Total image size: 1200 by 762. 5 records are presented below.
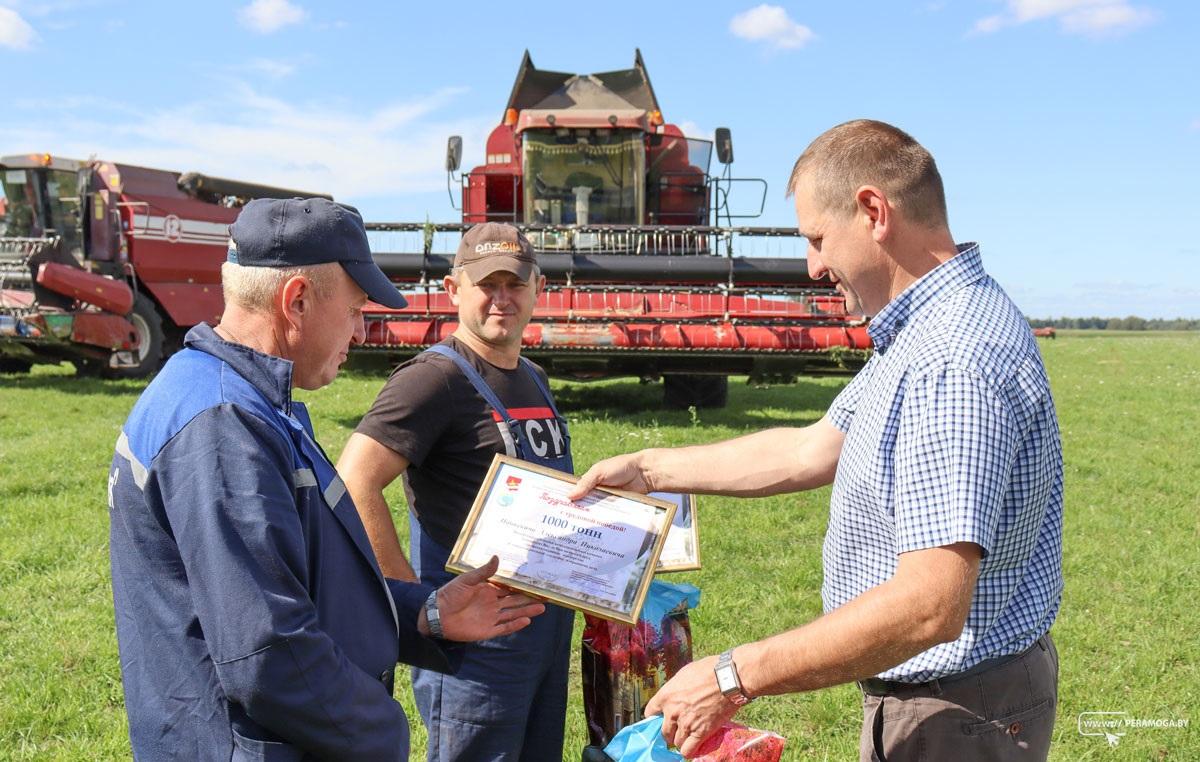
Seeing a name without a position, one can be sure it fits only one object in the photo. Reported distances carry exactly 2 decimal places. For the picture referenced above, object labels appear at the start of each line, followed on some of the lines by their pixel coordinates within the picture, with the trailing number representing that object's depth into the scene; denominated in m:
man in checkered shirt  1.71
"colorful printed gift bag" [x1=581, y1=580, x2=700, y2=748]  2.82
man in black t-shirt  2.65
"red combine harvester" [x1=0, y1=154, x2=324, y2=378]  13.15
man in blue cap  1.52
